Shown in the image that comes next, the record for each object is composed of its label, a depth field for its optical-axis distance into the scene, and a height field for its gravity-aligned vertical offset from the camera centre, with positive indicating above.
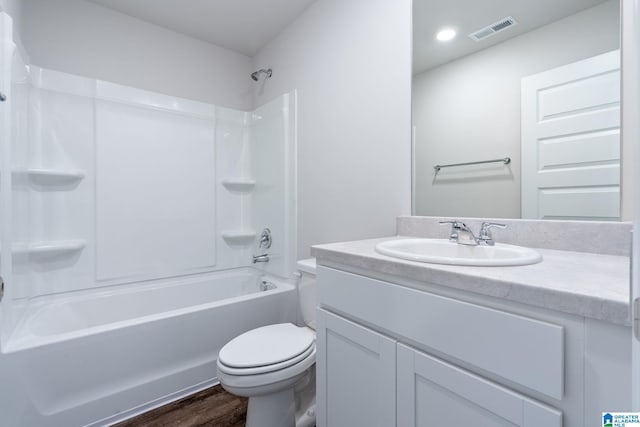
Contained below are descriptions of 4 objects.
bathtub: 1.29 -0.71
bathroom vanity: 0.54 -0.30
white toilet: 1.18 -0.67
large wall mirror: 0.97 +0.41
